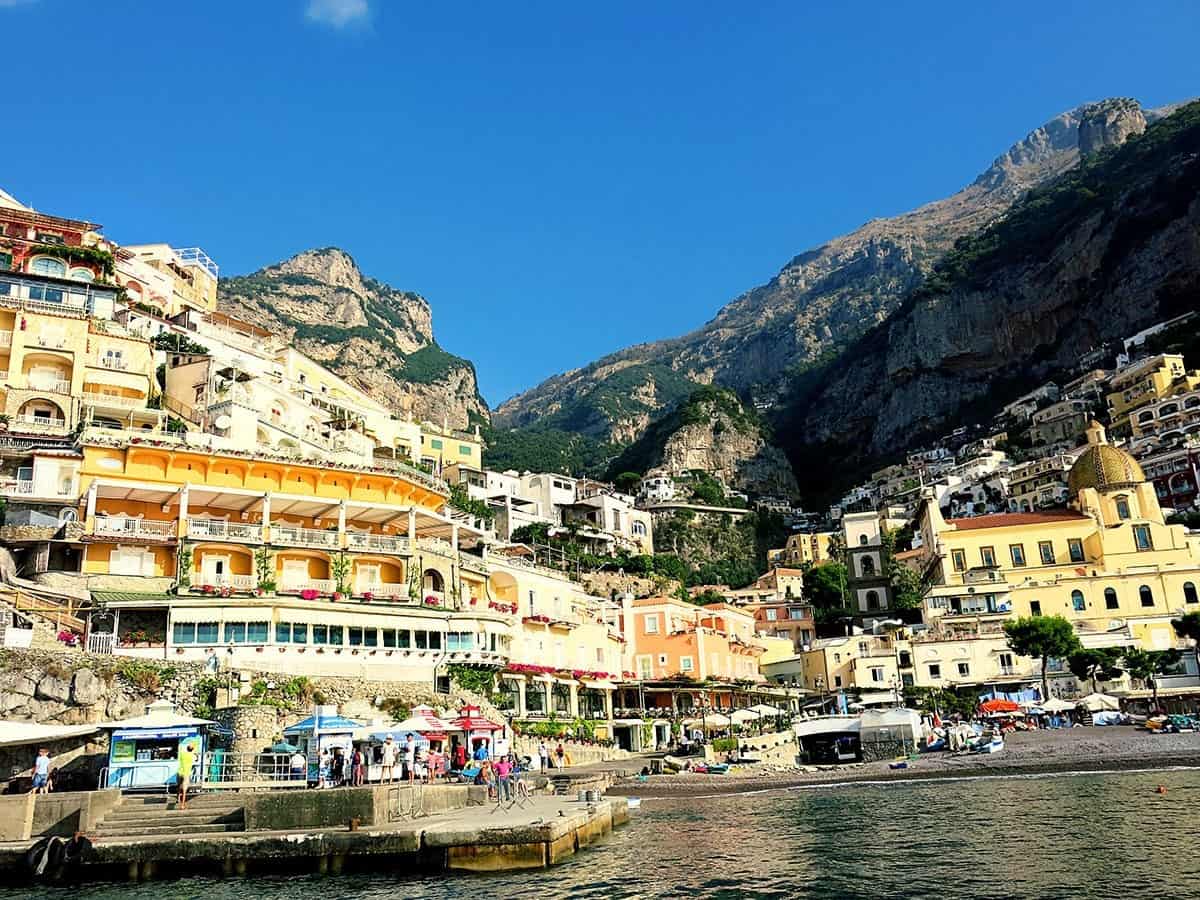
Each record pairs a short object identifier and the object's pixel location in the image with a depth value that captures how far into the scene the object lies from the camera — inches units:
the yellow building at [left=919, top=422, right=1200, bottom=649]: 2650.1
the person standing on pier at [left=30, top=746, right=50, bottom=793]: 831.1
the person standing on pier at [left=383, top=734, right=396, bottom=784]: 957.4
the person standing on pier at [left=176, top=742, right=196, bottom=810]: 826.8
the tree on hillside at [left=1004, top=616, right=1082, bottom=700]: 2370.8
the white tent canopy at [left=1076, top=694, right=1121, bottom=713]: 2048.5
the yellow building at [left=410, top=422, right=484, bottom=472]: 3371.1
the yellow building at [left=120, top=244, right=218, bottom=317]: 2657.5
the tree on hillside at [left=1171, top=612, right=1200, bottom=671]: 2399.1
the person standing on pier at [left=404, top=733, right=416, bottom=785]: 1039.5
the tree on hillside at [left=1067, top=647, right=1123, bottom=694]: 2338.8
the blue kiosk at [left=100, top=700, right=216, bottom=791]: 925.8
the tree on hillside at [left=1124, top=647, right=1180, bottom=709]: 2298.2
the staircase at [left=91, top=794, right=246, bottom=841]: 773.9
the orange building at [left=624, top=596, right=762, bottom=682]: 2445.9
